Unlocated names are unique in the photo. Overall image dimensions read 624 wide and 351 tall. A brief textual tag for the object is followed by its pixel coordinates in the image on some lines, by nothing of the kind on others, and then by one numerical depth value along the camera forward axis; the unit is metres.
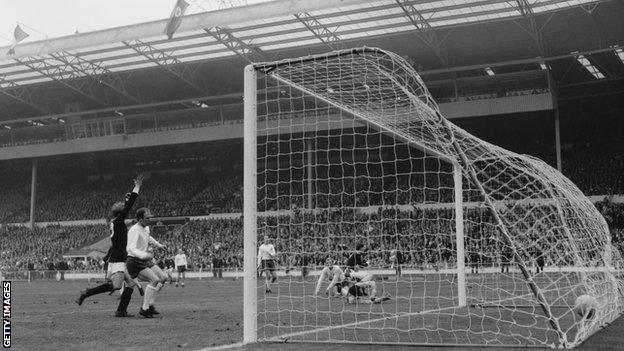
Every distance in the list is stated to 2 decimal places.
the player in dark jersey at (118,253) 10.73
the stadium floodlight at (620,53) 36.94
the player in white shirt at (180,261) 28.83
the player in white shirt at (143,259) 10.88
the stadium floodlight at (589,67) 39.41
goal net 7.95
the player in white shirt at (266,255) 19.72
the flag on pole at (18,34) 37.91
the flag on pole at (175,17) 35.12
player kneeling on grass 15.97
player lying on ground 13.73
